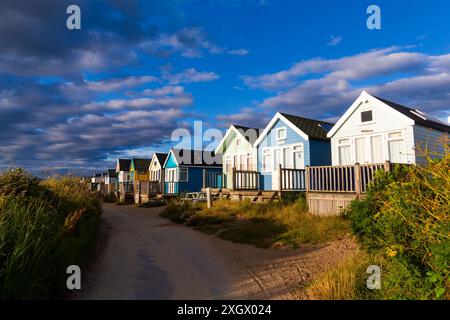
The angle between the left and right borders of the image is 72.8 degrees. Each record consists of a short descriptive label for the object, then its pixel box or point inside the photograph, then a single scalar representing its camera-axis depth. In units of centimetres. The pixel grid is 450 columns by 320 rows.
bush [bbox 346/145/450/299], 369
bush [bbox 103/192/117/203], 3629
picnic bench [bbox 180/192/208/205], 1956
